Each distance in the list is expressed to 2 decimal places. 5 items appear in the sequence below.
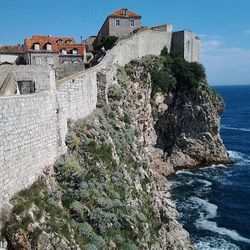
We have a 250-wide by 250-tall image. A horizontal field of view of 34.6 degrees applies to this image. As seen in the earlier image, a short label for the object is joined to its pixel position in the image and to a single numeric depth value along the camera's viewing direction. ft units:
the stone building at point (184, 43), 188.83
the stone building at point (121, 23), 189.88
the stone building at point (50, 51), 145.28
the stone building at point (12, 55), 144.15
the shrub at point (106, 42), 178.91
